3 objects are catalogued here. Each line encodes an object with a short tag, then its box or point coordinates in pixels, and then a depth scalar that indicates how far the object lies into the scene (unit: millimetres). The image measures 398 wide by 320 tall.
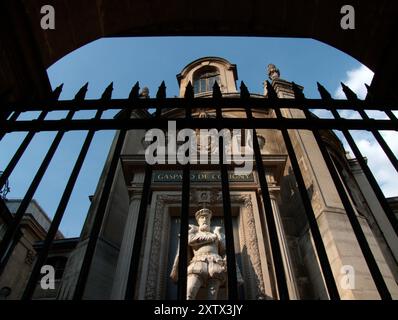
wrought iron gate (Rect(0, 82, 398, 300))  1973
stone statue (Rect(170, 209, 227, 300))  6590
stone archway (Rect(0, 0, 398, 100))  2783
